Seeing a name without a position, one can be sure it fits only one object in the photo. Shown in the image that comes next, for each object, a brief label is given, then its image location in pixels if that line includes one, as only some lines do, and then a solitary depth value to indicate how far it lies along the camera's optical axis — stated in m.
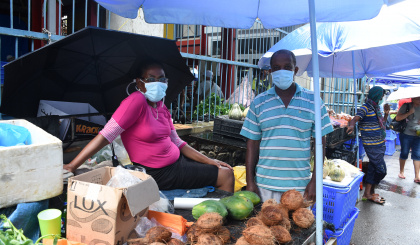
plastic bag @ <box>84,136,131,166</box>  3.48
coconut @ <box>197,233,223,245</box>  1.51
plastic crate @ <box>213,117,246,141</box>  4.66
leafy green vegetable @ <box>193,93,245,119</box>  6.05
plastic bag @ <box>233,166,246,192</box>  4.11
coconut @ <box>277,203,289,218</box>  1.88
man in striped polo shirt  2.71
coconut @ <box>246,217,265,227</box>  1.75
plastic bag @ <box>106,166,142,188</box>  1.79
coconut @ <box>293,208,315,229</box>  1.93
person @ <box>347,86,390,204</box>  5.68
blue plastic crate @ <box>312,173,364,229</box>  3.32
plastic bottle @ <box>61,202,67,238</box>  1.86
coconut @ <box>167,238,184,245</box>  1.55
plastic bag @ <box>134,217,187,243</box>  1.78
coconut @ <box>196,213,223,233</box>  1.60
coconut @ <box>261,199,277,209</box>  2.00
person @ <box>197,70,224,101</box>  6.50
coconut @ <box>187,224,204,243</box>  1.62
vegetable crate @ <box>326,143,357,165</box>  6.30
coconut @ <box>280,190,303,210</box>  2.02
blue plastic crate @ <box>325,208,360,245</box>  3.34
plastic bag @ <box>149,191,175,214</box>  2.09
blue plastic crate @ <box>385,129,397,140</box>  10.66
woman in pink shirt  2.60
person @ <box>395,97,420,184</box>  7.32
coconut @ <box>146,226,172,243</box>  1.54
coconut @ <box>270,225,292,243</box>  1.70
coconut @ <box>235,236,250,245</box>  1.56
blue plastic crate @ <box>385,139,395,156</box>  10.76
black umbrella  2.51
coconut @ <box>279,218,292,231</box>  1.82
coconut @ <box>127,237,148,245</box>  1.56
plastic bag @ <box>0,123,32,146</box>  1.71
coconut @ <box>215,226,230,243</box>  1.66
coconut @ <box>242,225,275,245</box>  1.55
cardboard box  1.56
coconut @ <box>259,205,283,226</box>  1.78
